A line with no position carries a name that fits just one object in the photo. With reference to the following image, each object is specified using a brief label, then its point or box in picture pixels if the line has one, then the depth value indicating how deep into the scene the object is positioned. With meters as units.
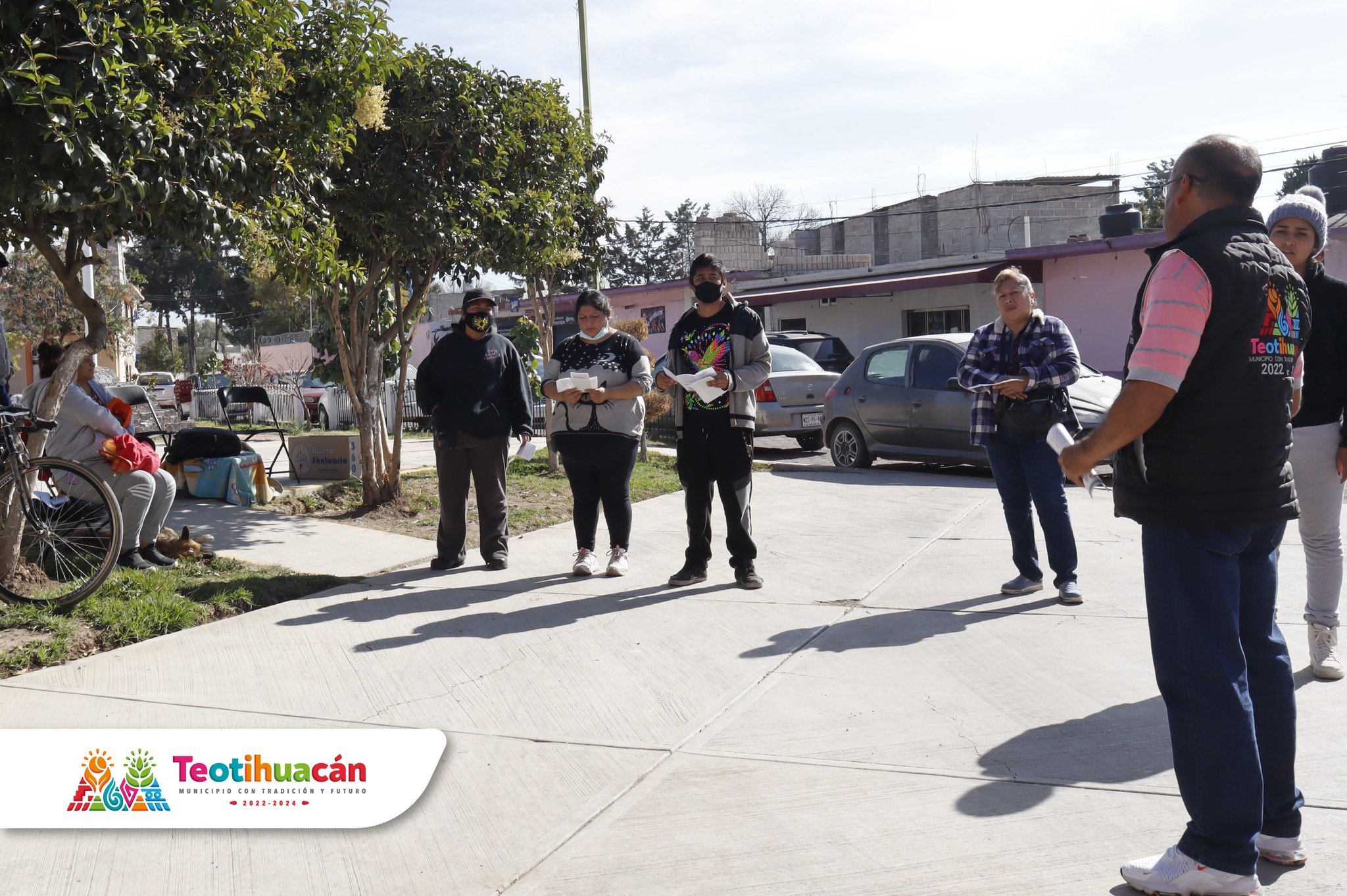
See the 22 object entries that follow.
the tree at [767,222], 39.94
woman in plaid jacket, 6.07
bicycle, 5.56
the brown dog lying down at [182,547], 7.06
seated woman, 6.33
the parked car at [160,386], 21.55
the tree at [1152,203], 46.94
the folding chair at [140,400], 9.96
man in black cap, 7.05
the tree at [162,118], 4.66
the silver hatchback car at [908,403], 11.70
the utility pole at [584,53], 17.27
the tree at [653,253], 68.88
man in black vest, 2.71
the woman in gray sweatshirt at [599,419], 6.66
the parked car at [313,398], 22.27
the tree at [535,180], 9.26
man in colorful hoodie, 6.39
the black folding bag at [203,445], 9.71
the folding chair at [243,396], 12.34
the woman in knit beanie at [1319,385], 4.28
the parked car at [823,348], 20.81
